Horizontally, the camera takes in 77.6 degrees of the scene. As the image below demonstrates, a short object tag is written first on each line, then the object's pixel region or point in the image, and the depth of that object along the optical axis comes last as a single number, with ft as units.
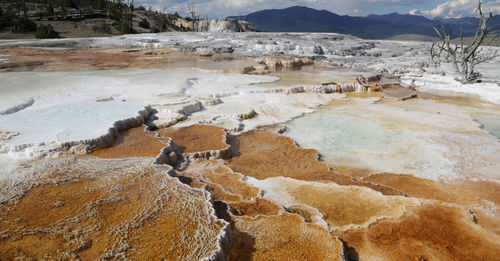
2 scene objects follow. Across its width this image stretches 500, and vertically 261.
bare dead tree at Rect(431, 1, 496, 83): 32.20
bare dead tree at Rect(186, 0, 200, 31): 118.05
